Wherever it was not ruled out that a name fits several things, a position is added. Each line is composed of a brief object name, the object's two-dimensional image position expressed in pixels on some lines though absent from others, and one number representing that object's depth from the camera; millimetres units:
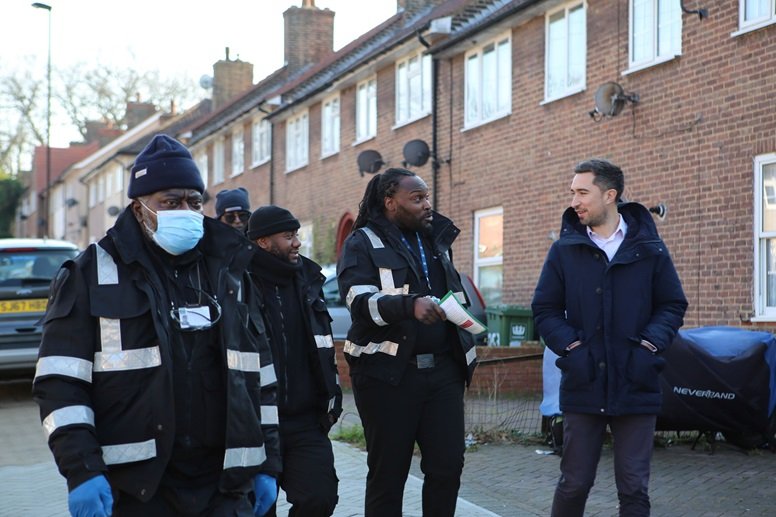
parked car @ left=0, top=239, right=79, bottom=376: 13070
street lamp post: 35938
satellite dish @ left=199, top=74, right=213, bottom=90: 45472
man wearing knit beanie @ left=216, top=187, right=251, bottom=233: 8688
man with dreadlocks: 5125
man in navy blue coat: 5039
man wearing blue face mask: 3395
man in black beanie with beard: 4855
